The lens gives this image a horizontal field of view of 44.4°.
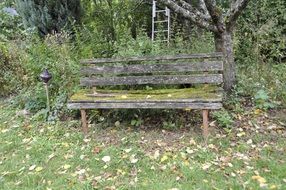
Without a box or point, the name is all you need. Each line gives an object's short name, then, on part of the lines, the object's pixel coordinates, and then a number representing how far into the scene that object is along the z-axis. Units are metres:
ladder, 9.82
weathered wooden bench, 4.25
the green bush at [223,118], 4.42
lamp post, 5.07
